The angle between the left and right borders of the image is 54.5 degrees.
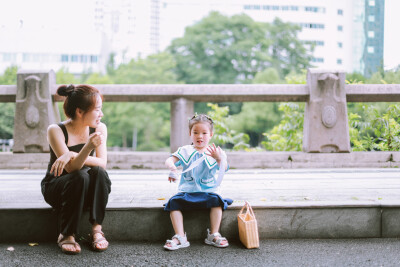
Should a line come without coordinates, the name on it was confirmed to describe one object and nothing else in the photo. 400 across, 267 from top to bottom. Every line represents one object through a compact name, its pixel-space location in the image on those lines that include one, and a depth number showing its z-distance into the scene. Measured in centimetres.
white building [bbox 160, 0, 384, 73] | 6650
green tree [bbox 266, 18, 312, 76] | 4228
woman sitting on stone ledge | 286
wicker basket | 290
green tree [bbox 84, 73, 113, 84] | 3312
